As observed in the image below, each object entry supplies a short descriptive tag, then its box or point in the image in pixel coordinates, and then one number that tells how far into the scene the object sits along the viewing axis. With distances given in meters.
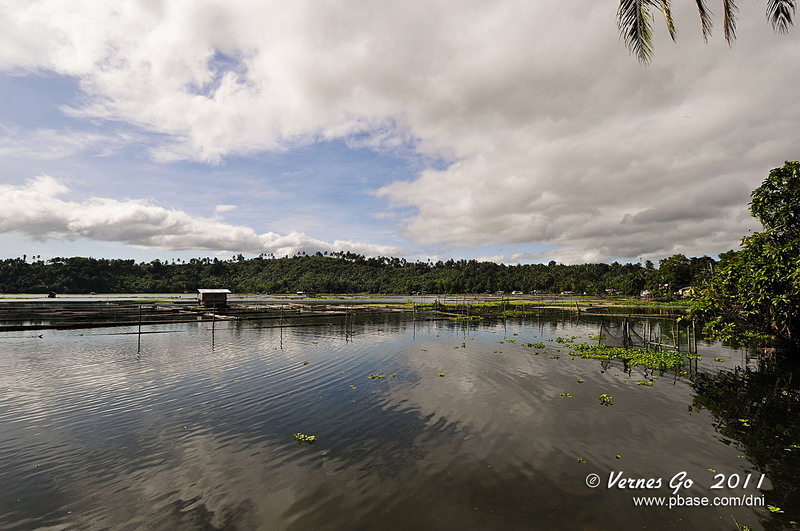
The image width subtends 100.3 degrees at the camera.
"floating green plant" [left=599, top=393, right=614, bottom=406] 14.27
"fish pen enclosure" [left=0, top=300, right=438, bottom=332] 40.69
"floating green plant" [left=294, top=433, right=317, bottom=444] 10.53
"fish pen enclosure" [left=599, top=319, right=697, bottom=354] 26.84
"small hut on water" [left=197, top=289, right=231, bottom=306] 56.47
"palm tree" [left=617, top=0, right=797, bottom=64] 6.67
